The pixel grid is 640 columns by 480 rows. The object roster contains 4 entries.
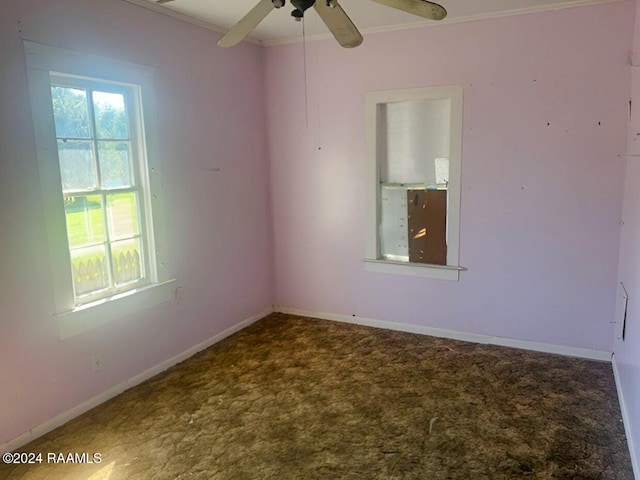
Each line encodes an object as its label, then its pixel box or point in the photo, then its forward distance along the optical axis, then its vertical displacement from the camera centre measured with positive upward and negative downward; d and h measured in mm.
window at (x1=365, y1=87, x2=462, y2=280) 3771 -89
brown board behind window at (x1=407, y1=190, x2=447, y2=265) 3908 -467
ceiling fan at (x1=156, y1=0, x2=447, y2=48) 1806 +633
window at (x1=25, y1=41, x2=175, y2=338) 2627 -26
